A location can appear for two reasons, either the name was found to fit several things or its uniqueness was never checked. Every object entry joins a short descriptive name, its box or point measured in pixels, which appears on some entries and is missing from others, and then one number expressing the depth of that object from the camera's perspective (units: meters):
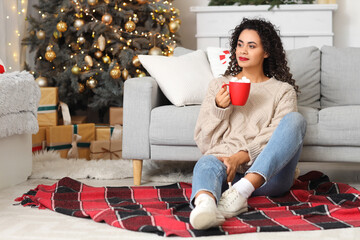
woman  2.07
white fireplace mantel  4.57
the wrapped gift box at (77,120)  4.07
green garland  4.55
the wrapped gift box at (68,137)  3.65
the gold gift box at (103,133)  3.86
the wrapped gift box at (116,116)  4.01
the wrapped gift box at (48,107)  3.76
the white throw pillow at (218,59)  3.17
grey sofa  2.75
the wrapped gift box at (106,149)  3.70
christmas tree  4.07
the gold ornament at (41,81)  4.04
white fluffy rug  3.10
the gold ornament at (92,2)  4.02
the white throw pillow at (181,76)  2.99
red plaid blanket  1.98
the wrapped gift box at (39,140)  3.58
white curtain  3.86
